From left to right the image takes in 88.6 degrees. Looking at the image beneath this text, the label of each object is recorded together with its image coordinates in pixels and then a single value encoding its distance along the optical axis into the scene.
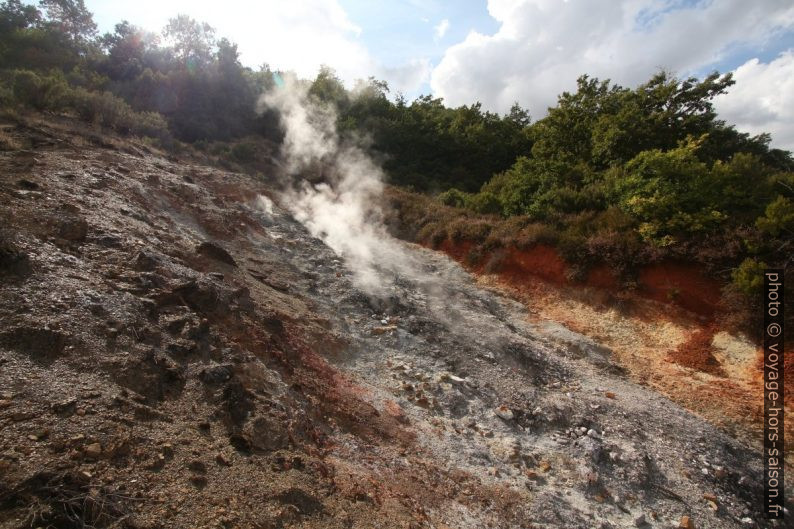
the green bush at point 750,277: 8.88
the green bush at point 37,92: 13.27
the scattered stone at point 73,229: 6.25
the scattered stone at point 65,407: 3.49
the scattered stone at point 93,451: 3.21
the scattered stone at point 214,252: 8.54
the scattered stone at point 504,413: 6.83
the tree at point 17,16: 26.06
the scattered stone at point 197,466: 3.57
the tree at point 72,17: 35.03
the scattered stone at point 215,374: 4.81
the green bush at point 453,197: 18.69
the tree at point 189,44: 27.14
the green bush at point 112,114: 14.31
